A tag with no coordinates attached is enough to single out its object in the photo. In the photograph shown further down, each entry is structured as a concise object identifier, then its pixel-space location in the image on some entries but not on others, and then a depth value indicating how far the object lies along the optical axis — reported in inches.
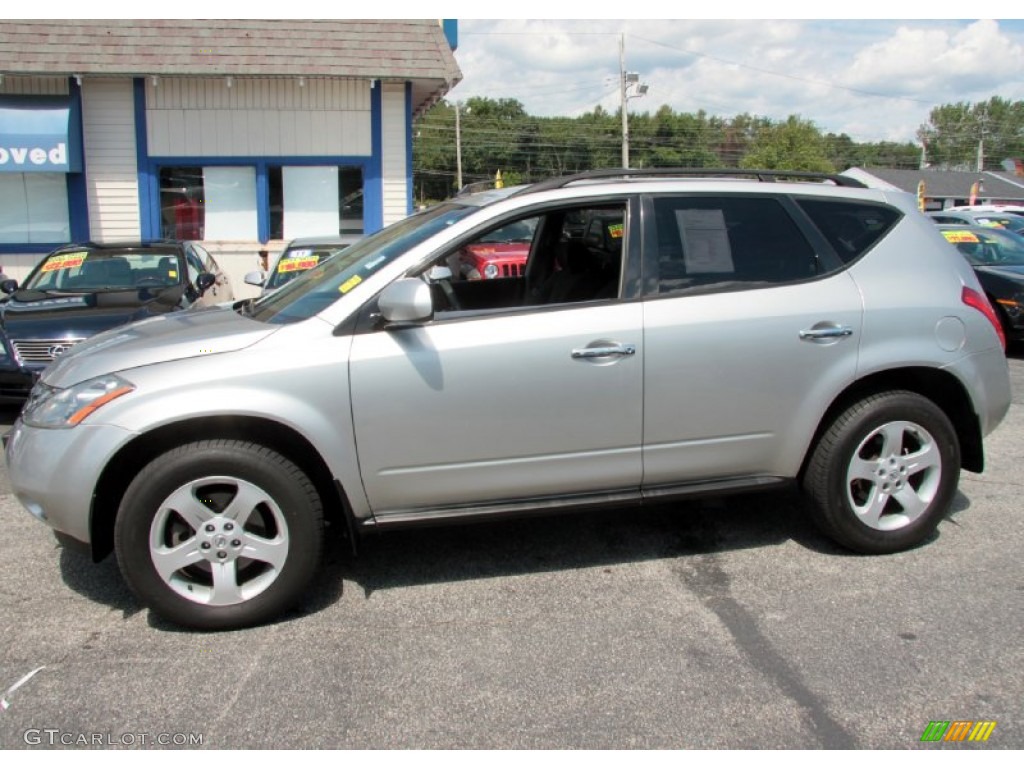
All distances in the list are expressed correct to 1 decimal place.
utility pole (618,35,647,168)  1526.1
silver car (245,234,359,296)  360.4
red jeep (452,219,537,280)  183.6
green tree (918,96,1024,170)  4237.2
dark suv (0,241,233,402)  264.3
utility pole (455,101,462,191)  2758.4
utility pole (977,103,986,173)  3754.2
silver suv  138.4
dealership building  539.2
